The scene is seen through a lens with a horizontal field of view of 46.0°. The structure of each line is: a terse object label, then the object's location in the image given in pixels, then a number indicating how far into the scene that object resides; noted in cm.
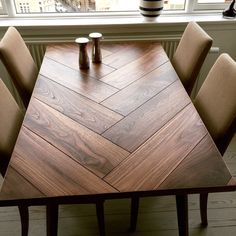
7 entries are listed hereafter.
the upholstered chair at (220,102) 112
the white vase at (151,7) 192
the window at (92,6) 208
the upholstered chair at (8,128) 111
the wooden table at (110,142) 85
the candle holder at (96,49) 150
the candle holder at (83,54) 144
